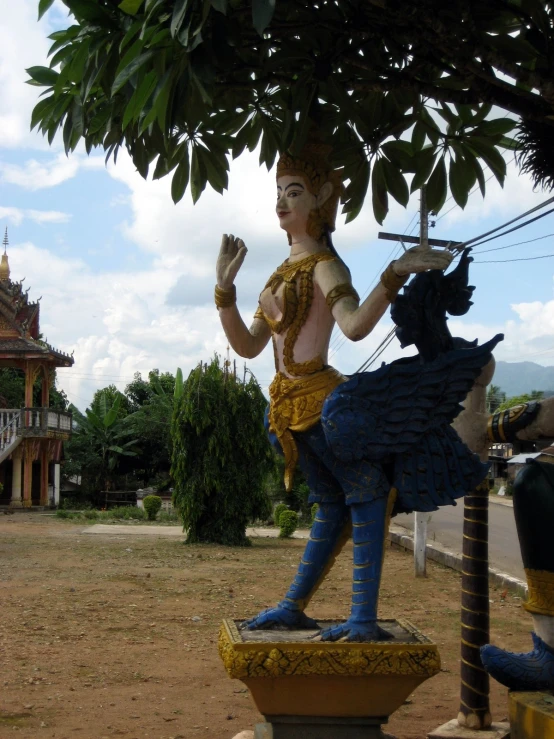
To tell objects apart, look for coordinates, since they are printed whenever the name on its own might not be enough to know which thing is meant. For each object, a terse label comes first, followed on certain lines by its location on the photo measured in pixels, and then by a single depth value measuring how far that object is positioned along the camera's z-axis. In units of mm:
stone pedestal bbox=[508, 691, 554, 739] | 2850
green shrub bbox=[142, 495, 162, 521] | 20172
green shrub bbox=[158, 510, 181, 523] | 20203
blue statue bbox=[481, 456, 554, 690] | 3096
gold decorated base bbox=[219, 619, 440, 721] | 2930
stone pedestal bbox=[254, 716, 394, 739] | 3041
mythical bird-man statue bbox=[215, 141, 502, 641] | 3096
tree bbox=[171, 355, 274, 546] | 13078
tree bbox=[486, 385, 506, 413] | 35750
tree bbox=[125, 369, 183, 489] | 26438
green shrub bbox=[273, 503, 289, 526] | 17344
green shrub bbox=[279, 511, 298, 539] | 15477
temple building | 21422
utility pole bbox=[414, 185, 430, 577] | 10062
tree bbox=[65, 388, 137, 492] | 25500
